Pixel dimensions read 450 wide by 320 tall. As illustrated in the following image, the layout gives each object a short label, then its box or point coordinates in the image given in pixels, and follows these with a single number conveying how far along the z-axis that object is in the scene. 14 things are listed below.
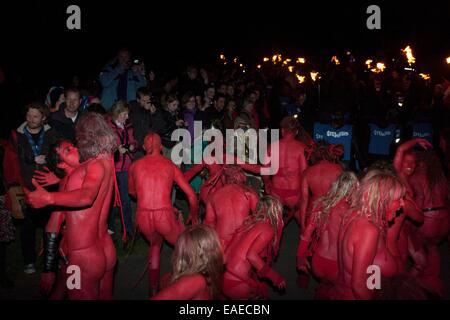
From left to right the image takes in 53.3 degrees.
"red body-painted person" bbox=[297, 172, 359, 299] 4.59
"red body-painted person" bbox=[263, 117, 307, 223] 6.84
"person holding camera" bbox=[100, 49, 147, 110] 8.98
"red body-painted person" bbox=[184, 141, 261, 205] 5.68
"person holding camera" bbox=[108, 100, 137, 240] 6.74
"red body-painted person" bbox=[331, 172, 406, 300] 3.51
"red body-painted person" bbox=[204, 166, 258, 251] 4.99
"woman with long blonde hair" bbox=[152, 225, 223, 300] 3.10
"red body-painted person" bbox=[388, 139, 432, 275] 4.53
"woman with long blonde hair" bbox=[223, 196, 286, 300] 4.52
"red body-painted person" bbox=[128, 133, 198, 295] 5.29
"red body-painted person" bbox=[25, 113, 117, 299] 3.96
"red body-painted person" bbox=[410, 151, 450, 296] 5.49
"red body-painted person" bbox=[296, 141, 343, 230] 5.88
